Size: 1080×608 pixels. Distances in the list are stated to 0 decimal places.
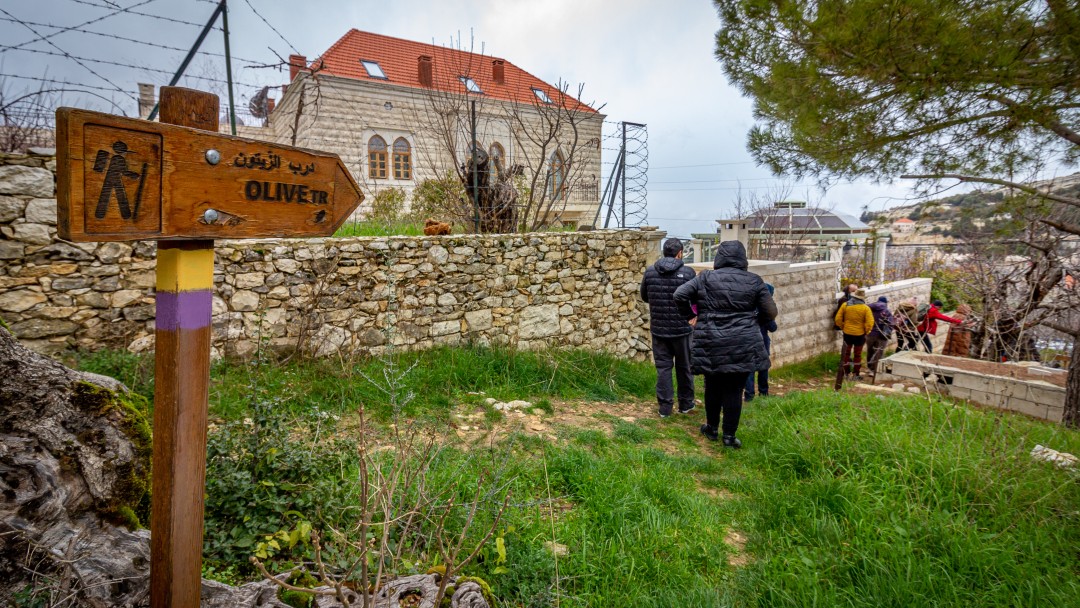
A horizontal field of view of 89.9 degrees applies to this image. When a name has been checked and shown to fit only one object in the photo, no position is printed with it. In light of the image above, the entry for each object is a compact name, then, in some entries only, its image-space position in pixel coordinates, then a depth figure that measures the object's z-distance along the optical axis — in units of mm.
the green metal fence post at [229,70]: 5484
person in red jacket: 9703
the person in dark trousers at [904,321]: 10060
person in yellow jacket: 8672
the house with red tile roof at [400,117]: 8281
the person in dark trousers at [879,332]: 9688
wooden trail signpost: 1306
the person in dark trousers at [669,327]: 5668
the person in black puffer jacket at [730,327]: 4578
